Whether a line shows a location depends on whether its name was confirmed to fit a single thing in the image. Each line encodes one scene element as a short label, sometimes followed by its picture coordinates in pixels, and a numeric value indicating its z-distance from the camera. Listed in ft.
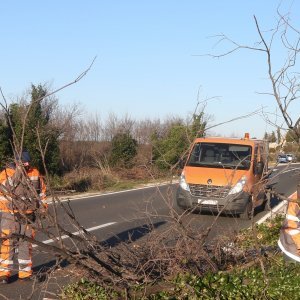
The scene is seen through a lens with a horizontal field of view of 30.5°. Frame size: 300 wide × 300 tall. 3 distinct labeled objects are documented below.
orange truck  43.01
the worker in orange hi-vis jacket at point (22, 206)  16.43
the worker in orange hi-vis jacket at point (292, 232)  17.16
